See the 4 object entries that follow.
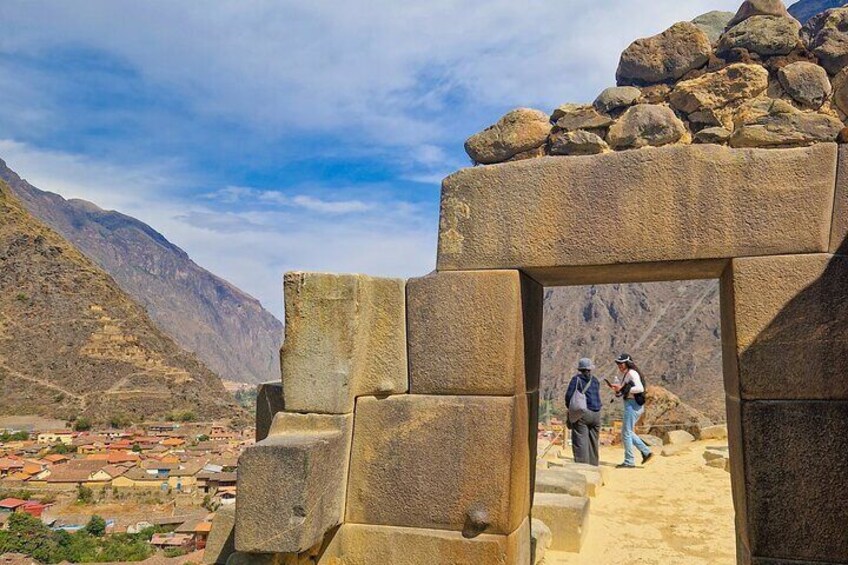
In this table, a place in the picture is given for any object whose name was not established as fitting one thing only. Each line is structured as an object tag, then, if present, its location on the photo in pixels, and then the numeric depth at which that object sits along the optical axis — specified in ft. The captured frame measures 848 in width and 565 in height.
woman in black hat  28.04
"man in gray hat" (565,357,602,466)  26.76
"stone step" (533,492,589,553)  18.76
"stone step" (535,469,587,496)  21.85
